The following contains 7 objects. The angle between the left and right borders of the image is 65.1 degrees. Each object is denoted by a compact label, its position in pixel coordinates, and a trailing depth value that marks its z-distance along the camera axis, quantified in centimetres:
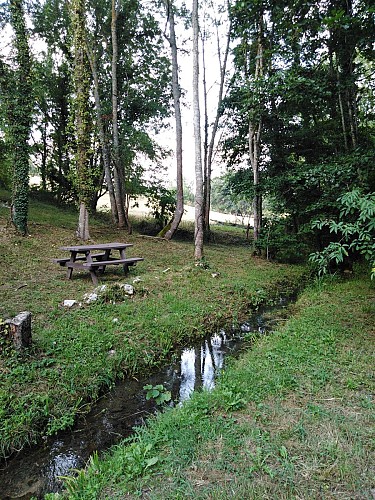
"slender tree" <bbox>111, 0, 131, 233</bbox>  1232
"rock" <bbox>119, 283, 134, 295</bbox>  591
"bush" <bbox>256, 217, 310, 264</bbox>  956
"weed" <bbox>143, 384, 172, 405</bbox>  341
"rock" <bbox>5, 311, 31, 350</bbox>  354
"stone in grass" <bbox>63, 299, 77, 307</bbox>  518
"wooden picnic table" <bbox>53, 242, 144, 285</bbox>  636
